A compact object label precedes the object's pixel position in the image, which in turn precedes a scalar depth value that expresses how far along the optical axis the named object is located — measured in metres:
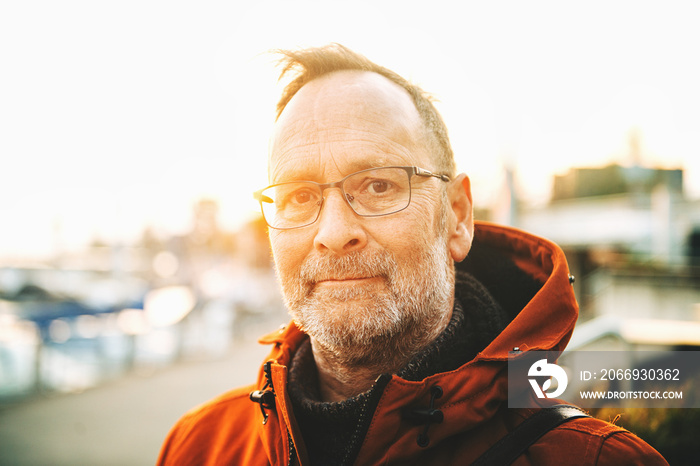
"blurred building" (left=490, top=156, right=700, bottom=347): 5.56
